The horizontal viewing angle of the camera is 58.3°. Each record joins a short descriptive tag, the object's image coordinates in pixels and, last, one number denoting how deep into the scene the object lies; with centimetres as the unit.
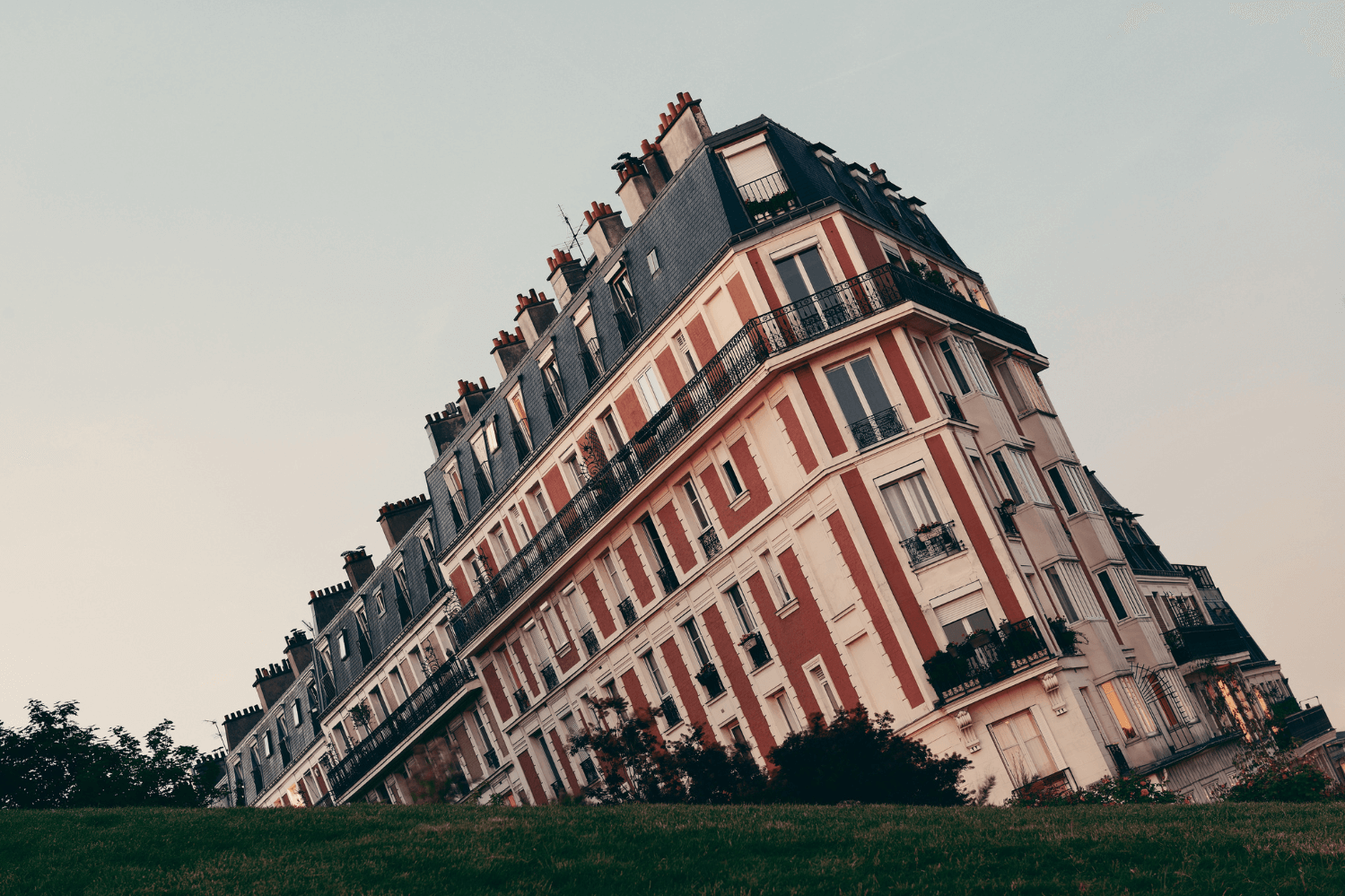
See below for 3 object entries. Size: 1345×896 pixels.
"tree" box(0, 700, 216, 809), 2975
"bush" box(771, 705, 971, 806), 2270
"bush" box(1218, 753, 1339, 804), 2144
